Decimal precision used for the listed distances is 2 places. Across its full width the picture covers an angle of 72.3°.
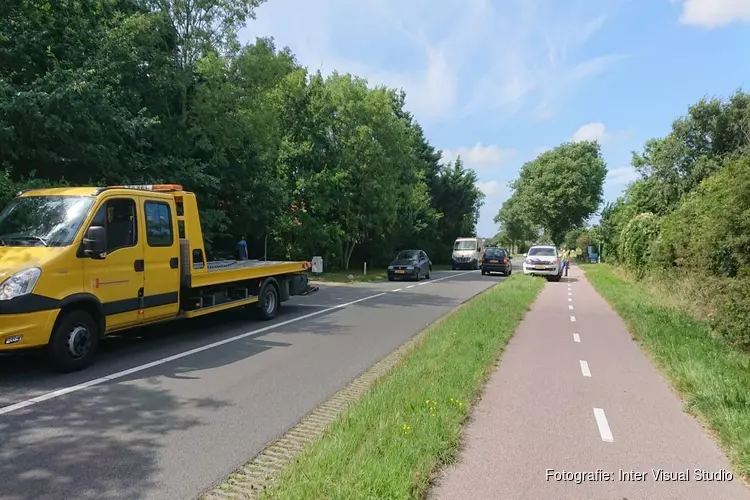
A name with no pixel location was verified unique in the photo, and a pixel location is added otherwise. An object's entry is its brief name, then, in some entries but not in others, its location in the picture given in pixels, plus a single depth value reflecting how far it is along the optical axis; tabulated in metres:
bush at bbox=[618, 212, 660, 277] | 21.72
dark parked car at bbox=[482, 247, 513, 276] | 32.09
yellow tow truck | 6.32
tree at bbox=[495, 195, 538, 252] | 91.39
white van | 41.34
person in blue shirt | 22.98
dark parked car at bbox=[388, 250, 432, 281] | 26.33
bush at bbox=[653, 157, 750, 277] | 10.91
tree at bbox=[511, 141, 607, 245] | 59.94
